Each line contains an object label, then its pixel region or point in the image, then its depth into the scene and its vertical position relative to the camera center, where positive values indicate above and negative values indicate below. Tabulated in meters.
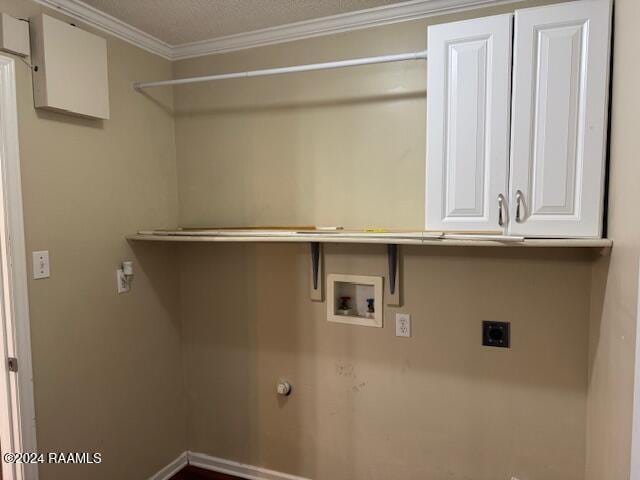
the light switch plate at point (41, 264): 1.69 -0.22
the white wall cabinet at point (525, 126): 1.36 +0.27
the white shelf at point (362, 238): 1.40 -0.11
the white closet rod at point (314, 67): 1.63 +0.58
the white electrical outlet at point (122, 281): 2.08 -0.35
